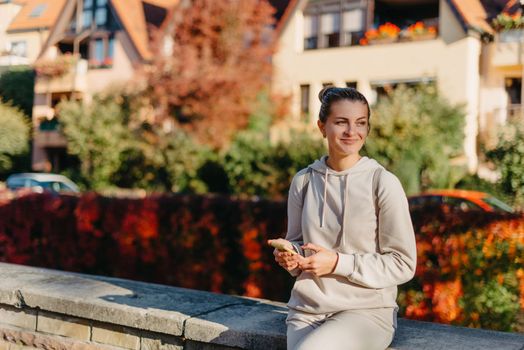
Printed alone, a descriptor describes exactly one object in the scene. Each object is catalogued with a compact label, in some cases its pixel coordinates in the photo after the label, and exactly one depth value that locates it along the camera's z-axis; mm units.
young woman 3096
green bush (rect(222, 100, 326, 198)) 21953
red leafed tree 25547
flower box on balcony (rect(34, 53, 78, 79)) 37062
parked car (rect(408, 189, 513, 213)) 13980
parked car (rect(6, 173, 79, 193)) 27703
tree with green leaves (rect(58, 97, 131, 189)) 29906
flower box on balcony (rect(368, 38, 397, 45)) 26562
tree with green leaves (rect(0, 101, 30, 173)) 38431
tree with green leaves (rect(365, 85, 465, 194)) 20234
